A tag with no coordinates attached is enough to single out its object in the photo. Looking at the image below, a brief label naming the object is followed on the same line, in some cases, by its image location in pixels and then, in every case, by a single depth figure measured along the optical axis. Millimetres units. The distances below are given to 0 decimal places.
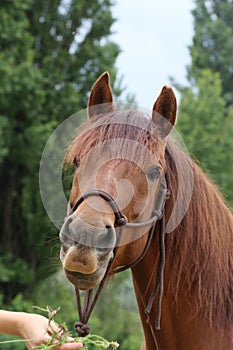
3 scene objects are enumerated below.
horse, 2342
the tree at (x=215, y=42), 18172
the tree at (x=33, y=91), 10852
